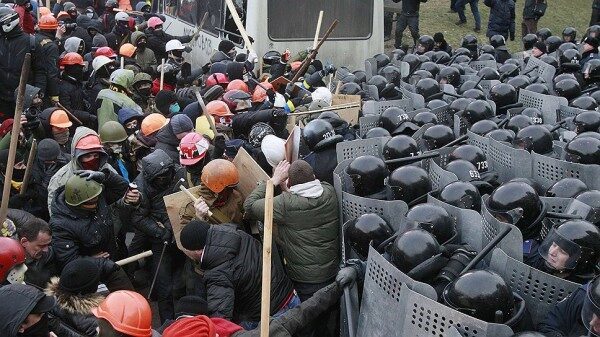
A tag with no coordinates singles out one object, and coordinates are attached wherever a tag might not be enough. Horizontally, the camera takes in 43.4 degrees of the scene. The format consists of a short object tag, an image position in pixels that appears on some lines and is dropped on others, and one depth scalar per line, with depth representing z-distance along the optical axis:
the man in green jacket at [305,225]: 5.35
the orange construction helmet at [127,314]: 3.78
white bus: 11.14
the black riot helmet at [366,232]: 5.06
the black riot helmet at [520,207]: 5.07
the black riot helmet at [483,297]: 3.93
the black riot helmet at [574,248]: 4.51
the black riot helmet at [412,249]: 4.46
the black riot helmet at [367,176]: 5.83
